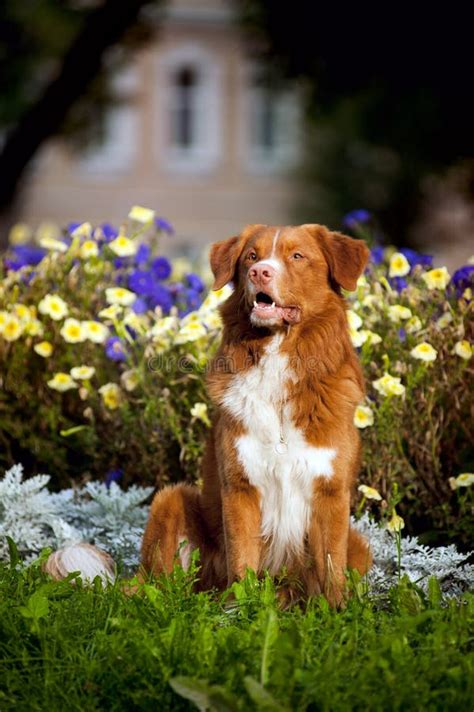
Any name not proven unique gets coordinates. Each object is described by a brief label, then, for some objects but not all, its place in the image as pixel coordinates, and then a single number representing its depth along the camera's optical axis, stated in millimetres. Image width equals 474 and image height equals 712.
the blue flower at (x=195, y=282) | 13483
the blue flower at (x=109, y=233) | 13210
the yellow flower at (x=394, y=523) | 9920
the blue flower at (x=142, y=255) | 13335
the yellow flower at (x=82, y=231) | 12883
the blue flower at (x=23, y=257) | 13577
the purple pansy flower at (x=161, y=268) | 13366
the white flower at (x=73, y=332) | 11830
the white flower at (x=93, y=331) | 11854
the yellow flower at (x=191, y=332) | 10996
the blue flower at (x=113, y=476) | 12033
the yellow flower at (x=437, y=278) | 11237
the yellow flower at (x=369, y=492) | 10394
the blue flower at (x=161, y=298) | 12842
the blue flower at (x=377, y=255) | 13621
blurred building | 56554
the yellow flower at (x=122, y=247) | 12439
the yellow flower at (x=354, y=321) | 10785
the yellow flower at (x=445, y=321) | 11315
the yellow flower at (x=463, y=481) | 10317
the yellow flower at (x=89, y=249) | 12626
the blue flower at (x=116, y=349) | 11900
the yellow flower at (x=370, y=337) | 10980
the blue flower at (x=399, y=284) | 12298
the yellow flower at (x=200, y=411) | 11019
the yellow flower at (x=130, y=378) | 11666
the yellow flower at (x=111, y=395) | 11822
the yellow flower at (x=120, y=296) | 11869
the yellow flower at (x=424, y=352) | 10551
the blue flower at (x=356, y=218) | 13429
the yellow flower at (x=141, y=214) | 12493
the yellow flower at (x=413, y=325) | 11074
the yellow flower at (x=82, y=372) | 11690
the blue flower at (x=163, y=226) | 13511
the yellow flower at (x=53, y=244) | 12844
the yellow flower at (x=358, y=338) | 10972
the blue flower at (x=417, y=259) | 12805
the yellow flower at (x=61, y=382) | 11783
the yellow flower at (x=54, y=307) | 11869
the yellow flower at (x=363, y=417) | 10614
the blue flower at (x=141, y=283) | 12789
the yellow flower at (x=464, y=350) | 10707
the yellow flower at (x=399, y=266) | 11752
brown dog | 8648
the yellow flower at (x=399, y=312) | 11128
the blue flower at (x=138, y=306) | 12431
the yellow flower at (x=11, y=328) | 12009
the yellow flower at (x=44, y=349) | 12087
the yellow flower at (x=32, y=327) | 12017
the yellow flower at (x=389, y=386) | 10348
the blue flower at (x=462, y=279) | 11674
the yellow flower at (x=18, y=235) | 15332
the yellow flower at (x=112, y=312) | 11495
